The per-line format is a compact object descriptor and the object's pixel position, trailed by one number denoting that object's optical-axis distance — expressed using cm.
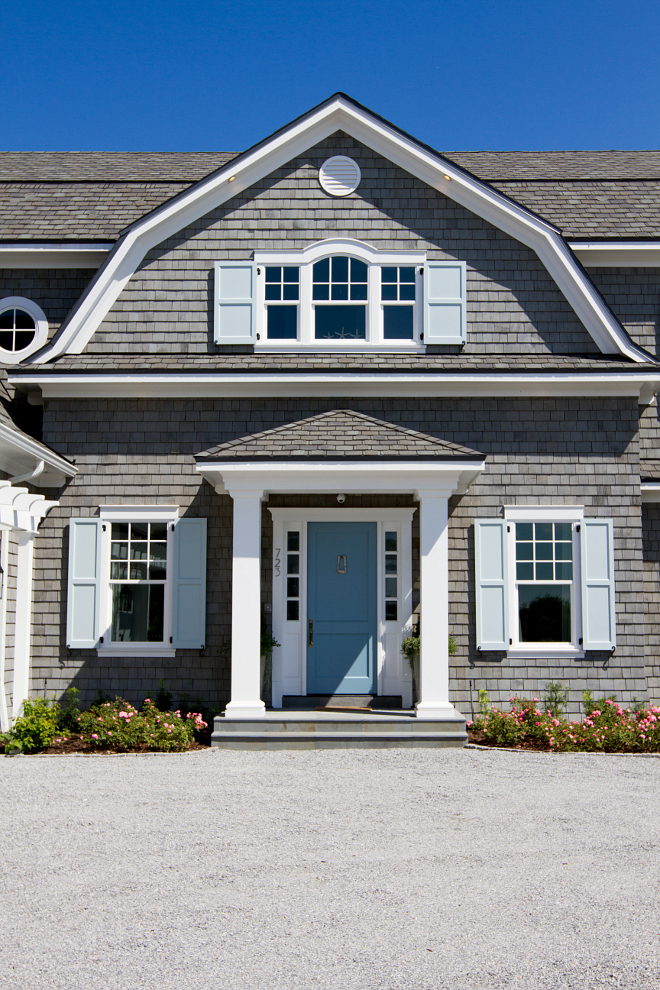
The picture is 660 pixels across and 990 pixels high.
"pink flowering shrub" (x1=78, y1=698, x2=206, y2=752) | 853
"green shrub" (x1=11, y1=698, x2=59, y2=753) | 850
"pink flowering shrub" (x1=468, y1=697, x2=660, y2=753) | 863
